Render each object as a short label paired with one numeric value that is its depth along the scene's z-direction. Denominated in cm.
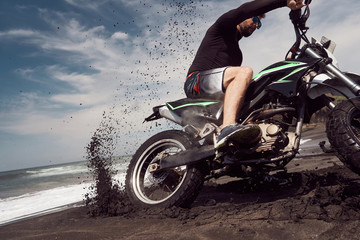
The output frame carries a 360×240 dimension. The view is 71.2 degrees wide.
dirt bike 261
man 265
